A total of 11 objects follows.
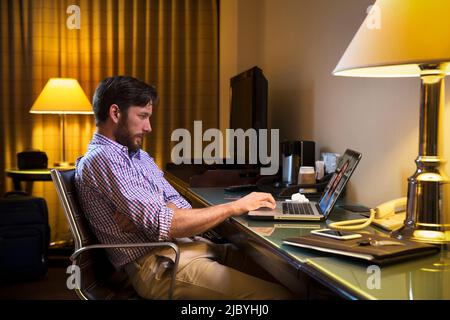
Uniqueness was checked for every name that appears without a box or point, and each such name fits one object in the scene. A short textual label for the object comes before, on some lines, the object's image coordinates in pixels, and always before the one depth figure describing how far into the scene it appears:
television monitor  2.80
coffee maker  2.47
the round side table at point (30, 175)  3.71
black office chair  1.57
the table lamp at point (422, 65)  1.20
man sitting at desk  1.57
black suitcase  3.38
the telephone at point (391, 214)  1.52
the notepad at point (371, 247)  1.11
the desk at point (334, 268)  0.95
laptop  1.64
